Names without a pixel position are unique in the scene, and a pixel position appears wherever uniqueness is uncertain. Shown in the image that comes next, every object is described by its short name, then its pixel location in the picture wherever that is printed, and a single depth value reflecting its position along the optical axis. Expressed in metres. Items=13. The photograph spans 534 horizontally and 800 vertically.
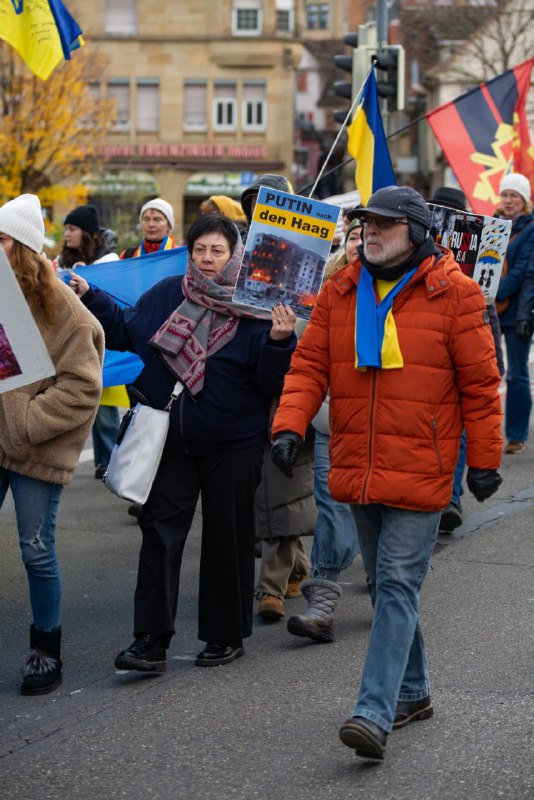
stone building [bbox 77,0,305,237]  53.47
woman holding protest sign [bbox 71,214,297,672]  5.63
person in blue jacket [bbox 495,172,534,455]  10.90
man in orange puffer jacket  4.59
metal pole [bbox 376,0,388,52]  16.91
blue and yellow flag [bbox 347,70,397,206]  8.26
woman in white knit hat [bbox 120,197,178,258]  9.59
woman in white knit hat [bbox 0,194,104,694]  5.30
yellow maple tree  28.31
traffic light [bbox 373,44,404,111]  16.61
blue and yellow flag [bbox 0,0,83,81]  8.66
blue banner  8.66
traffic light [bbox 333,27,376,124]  16.55
